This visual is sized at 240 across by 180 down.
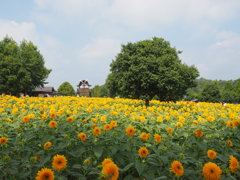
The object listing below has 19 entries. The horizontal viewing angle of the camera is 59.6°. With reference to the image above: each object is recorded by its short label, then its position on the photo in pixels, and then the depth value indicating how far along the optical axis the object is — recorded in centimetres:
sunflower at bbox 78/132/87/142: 342
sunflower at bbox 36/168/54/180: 216
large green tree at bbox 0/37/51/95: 3550
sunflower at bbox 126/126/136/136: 348
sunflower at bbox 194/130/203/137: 384
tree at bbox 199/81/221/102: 6281
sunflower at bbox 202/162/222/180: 229
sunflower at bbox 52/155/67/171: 244
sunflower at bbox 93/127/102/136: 354
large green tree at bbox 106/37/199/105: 1368
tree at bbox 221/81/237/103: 7356
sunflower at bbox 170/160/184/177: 238
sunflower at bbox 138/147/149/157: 274
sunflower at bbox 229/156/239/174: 266
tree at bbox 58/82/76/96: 9706
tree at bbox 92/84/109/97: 11162
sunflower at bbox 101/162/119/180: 214
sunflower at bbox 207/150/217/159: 291
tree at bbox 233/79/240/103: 7325
